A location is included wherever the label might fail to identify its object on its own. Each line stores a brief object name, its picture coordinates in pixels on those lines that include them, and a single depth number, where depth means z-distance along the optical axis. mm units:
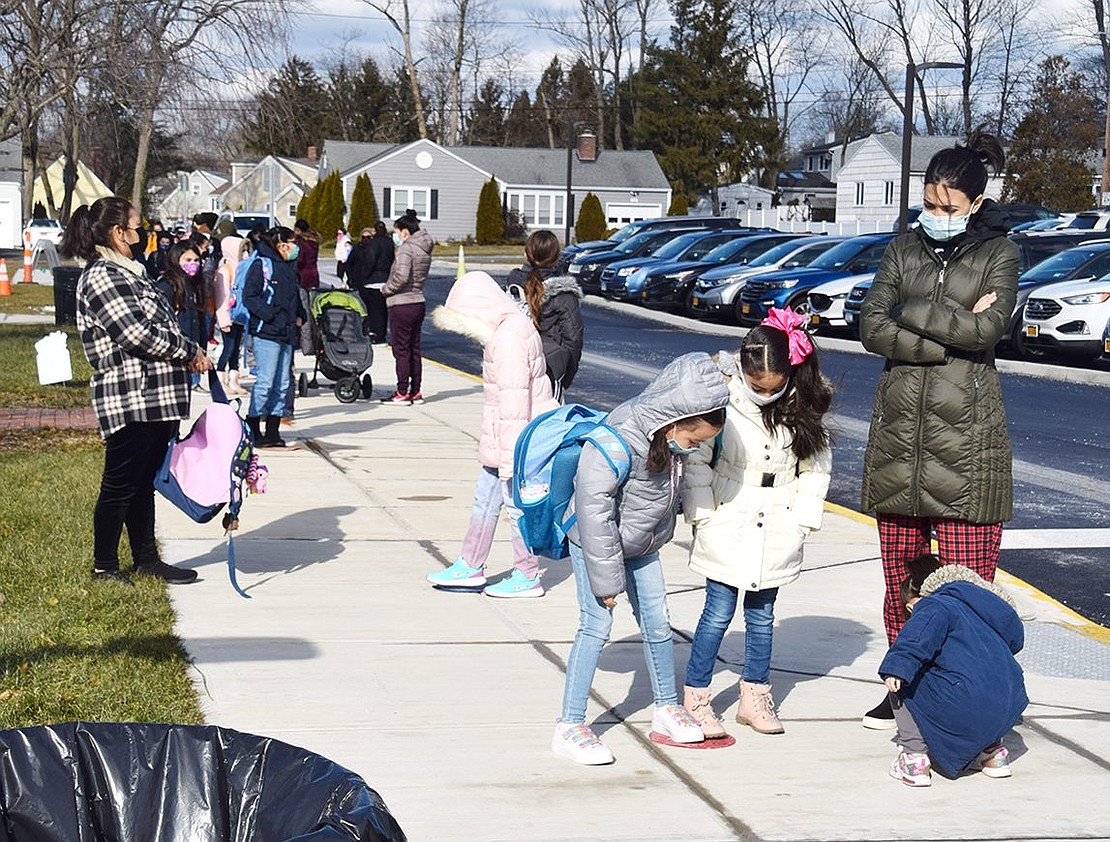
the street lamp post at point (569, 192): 58931
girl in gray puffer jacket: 5020
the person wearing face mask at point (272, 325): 11727
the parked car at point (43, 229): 52472
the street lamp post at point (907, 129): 30688
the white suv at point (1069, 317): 19609
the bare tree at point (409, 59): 81938
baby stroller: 15570
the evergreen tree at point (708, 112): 77875
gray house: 69750
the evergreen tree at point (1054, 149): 52562
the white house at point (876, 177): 69125
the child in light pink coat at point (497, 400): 7367
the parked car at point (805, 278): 25856
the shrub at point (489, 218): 66500
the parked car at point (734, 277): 28312
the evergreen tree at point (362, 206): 63156
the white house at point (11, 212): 66562
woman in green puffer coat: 5328
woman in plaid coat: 7180
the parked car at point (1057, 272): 20797
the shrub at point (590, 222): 64500
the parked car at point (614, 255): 37281
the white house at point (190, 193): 115938
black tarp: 3412
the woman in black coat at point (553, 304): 8375
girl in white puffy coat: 5316
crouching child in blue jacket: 5008
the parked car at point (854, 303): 24109
